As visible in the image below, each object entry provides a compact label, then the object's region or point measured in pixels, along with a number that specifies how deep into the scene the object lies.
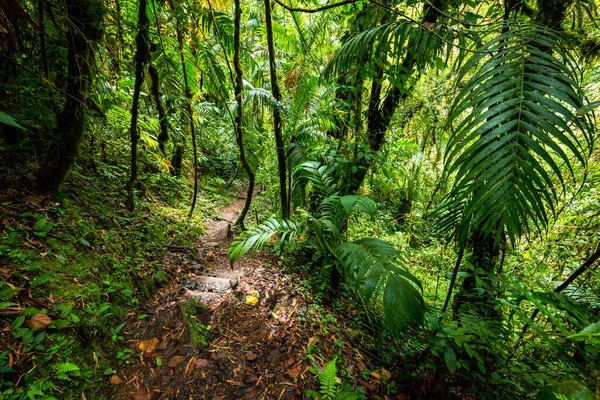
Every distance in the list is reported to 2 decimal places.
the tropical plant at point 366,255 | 1.61
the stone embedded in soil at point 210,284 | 2.63
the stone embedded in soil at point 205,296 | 2.43
